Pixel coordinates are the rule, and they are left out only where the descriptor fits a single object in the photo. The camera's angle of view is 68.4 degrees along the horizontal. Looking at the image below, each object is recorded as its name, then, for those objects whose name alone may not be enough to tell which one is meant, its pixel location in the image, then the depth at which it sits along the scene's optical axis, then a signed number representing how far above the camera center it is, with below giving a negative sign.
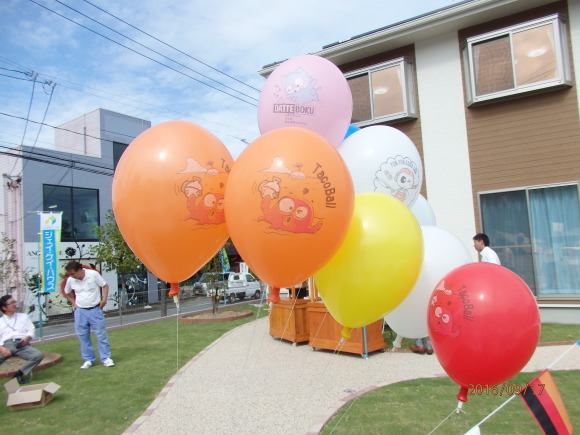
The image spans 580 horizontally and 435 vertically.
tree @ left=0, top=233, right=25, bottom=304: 11.70 -0.39
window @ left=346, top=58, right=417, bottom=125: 10.12 +3.60
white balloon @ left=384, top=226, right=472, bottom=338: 3.42 -0.30
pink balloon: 3.50 +1.22
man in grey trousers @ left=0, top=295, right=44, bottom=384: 5.97 -1.04
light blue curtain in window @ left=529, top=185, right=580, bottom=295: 8.48 -0.18
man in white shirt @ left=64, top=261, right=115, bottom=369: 6.91 -0.73
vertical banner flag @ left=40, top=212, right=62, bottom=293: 11.29 +0.32
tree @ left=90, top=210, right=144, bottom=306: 14.33 +0.18
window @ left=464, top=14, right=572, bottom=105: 8.46 +3.55
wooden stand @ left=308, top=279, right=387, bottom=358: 7.11 -1.59
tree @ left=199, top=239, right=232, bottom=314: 13.70 -0.96
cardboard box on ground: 5.35 -1.69
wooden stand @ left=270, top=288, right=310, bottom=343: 8.18 -1.45
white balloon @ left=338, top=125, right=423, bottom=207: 3.66 +0.67
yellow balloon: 2.84 -0.15
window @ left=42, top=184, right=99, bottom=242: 18.19 +2.26
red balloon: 2.56 -0.56
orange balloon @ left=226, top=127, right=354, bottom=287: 2.39 +0.25
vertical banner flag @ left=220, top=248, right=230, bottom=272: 14.53 -0.39
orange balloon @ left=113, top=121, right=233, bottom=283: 2.67 +0.37
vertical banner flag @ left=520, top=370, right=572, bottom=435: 2.92 -1.22
